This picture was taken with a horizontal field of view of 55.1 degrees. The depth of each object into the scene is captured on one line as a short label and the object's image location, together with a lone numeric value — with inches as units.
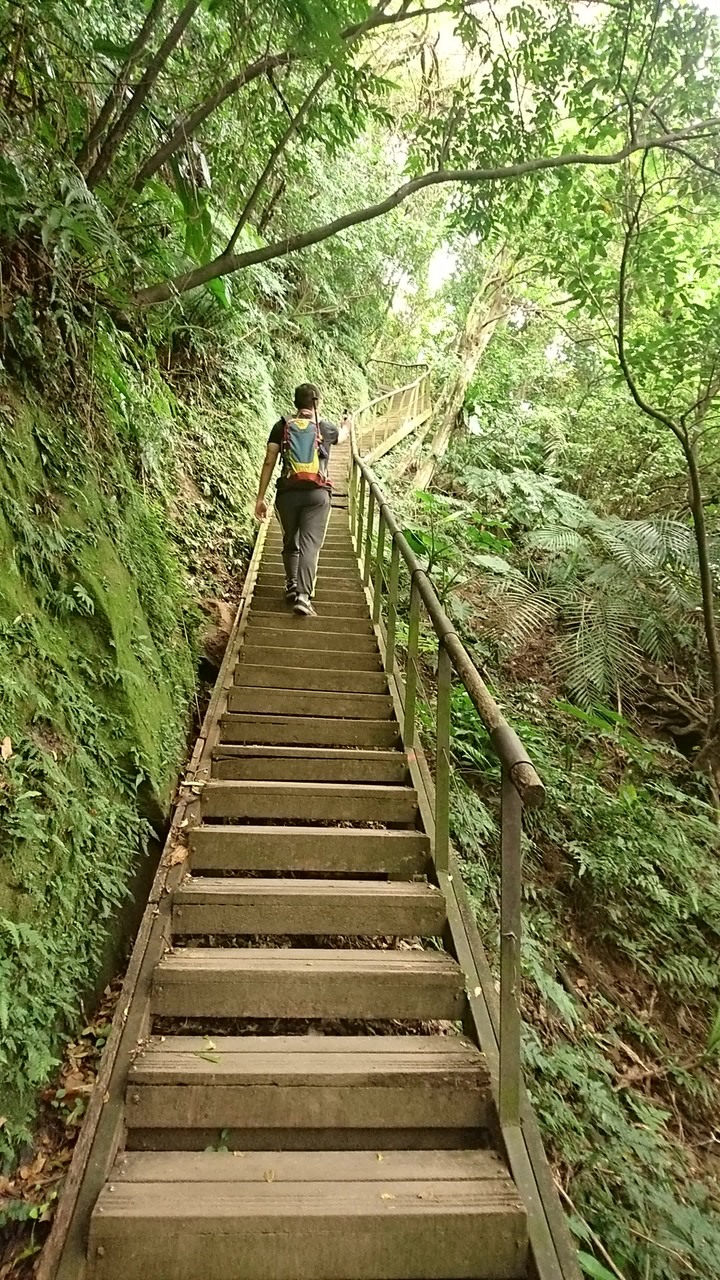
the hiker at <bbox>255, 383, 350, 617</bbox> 209.6
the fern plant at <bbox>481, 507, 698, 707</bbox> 258.7
